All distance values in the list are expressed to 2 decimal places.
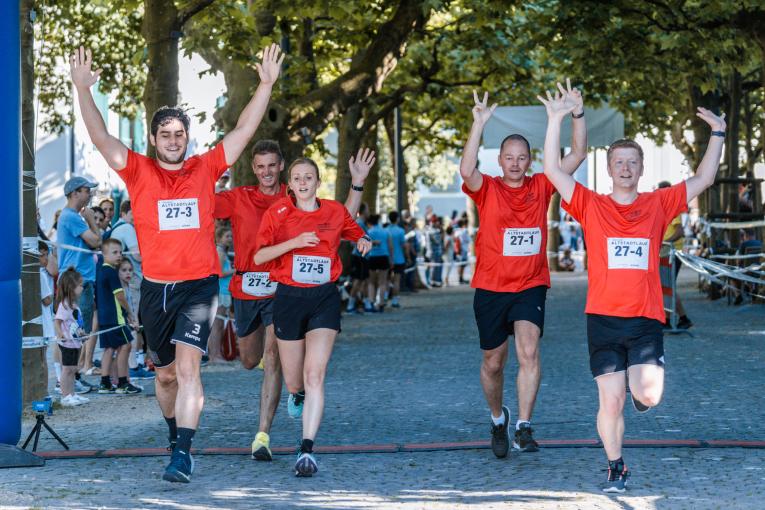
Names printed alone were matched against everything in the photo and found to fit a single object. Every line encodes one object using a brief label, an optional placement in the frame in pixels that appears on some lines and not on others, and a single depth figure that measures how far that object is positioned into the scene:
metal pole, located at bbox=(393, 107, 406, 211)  31.87
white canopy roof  24.02
